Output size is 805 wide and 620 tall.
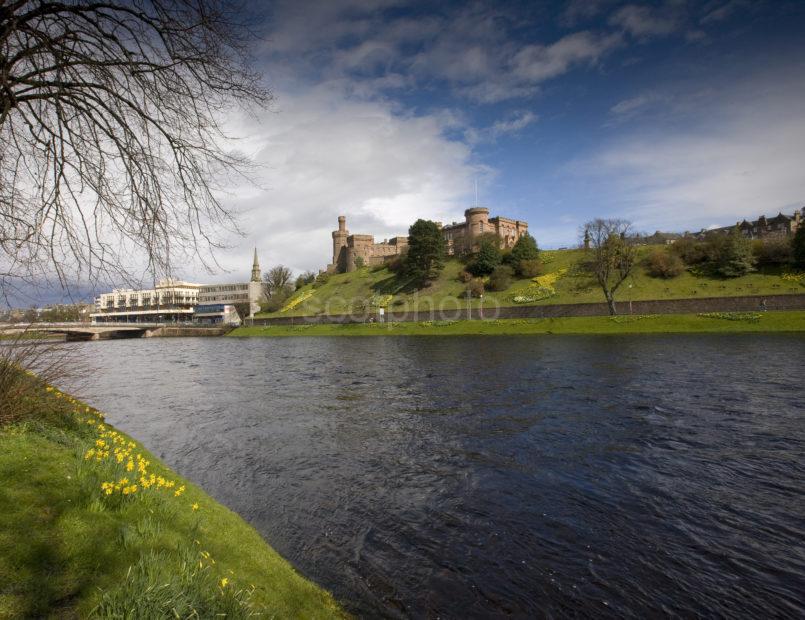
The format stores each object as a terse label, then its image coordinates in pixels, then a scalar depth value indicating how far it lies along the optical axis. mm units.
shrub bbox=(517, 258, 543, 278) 77562
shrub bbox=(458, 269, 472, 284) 83938
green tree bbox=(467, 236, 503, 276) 82688
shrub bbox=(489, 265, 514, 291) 76312
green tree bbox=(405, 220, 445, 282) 89938
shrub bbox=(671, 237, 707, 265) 62406
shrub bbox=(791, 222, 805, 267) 51119
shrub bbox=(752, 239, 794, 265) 53344
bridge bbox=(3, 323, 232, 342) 88562
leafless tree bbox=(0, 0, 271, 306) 4758
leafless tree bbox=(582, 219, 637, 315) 58000
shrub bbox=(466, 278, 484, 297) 75750
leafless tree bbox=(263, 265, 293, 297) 134125
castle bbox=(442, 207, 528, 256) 106362
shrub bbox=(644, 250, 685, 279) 61812
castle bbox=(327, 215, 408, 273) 134625
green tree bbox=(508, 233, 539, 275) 81250
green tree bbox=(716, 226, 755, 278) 55344
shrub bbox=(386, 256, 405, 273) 103562
